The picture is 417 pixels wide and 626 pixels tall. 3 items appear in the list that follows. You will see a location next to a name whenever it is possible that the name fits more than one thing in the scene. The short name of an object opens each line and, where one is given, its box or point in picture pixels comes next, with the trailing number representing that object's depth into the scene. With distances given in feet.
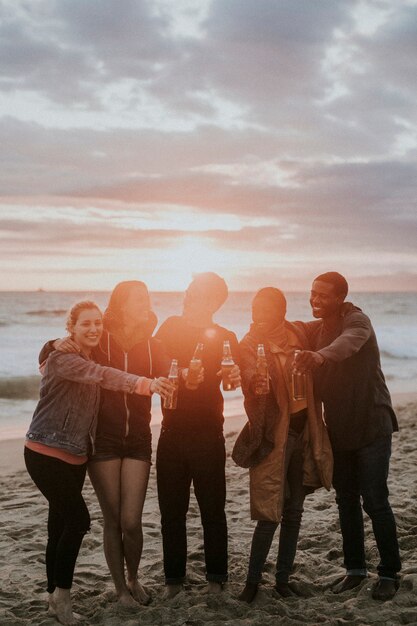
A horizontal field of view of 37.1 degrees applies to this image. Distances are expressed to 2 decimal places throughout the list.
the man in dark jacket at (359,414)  14.34
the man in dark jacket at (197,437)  14.35
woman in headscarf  14.12
